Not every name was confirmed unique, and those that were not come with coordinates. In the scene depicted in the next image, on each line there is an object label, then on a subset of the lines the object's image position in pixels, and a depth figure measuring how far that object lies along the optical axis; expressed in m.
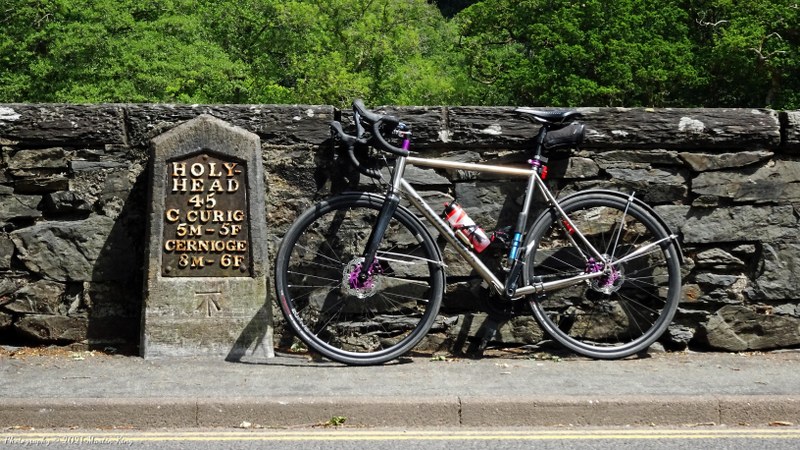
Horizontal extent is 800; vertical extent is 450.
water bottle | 6.20
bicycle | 6.14
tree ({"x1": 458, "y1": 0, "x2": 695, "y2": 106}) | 39.06
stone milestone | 6.21
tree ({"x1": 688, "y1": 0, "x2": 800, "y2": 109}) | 37.28
